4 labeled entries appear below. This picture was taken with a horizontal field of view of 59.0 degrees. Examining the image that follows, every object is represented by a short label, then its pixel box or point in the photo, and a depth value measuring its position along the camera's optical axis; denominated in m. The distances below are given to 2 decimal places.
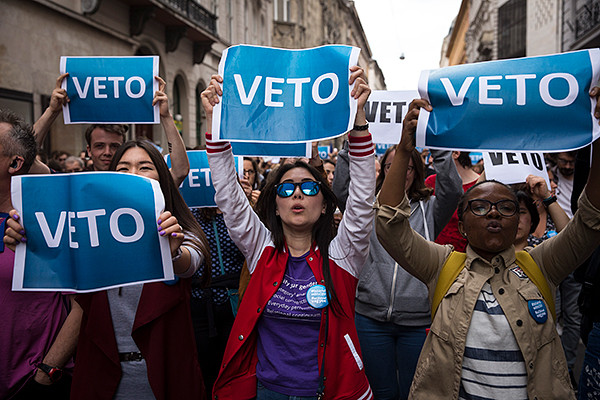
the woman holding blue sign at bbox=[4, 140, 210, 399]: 2.34
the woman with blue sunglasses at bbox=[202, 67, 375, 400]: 2.38
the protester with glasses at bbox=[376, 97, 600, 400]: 2.16
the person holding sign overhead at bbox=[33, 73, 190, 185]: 3.31
